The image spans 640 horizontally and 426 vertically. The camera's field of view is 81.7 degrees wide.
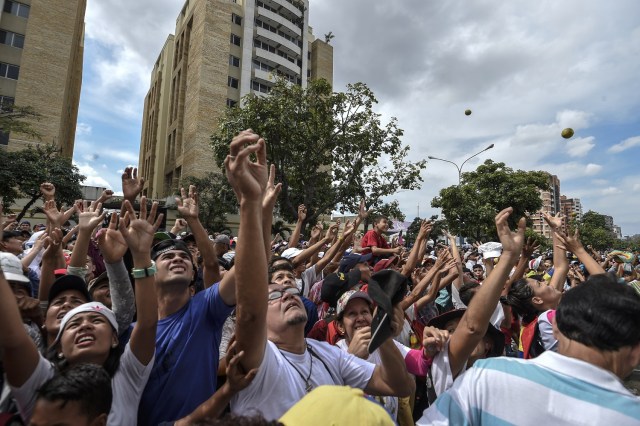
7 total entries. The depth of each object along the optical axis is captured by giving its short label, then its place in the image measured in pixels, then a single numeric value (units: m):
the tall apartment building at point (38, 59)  26.66
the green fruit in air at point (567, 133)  6.74
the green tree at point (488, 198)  26.98
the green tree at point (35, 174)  17.08
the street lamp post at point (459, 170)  23.61
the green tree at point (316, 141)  16.22
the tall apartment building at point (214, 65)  33.47
